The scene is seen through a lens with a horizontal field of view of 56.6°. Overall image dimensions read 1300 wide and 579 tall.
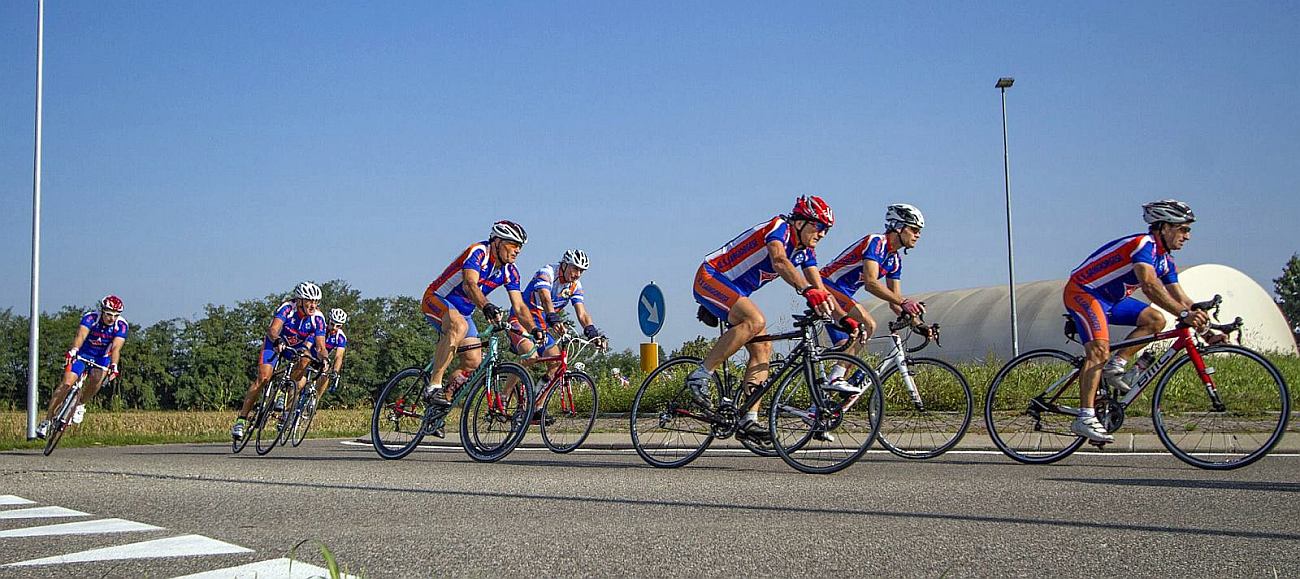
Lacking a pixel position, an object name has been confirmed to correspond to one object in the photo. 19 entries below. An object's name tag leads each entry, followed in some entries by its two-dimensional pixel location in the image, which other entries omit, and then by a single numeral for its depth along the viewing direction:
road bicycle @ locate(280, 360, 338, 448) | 12.55
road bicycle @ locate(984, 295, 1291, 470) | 8.06
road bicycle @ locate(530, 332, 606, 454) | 9.80
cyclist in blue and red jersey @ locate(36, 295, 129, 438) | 13.48
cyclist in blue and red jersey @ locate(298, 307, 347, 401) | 13.15
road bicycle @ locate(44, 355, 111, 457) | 13.01
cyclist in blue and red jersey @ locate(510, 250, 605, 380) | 12.58
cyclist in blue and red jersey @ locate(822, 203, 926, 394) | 9.88
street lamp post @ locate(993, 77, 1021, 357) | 32.75
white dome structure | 39.28
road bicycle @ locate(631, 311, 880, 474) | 8.02
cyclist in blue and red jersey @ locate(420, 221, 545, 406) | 10.05
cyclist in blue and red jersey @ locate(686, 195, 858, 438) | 8.39
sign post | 17.17
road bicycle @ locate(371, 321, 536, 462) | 9.66
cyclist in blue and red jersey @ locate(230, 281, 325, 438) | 12.66
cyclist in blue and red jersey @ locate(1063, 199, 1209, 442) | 8.26
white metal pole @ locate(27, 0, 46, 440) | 17.55
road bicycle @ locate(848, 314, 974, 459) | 8.95
